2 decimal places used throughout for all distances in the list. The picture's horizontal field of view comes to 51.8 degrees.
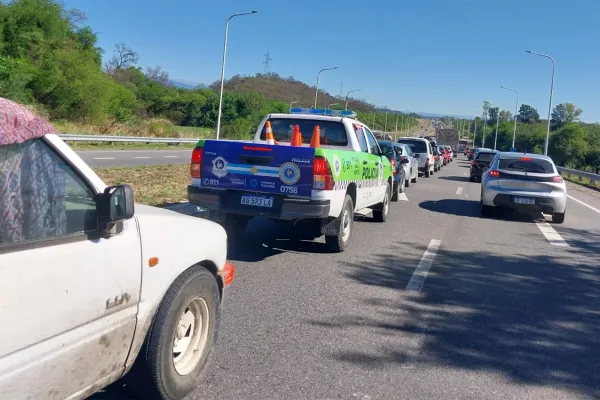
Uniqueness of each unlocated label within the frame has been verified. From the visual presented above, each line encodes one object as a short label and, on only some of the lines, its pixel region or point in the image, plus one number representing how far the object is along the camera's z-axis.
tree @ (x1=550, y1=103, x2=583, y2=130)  129.06
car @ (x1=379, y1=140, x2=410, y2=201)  16.76
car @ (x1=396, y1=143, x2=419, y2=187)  21.69
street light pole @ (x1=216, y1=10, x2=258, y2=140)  33.54
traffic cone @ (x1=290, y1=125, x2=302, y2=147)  9.49
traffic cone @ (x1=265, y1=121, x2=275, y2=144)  9.92
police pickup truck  7.83
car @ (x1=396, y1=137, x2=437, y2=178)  28.03
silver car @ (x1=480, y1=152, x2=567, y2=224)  13.80
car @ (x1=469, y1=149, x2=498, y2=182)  27.61
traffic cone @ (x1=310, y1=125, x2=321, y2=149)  9.27
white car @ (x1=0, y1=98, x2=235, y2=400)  2.66
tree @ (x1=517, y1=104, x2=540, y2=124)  158.06
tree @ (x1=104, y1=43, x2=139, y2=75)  96.79
